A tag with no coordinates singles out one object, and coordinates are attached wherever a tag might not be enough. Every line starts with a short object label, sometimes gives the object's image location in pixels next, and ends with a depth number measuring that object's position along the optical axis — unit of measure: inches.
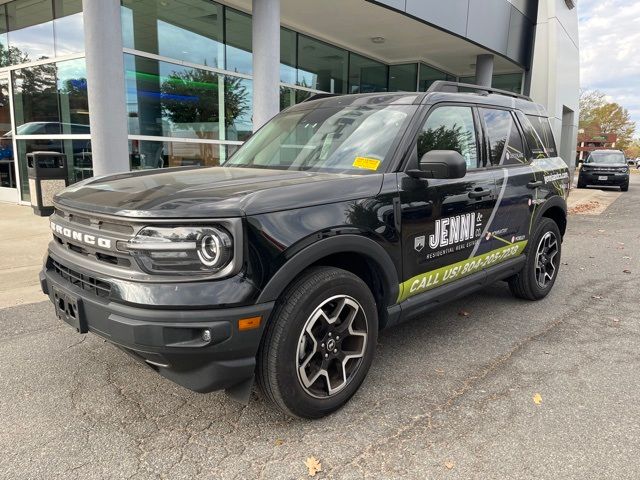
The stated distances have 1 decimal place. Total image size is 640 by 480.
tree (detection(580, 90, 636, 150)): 2539.4
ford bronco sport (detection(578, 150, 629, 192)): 803.4
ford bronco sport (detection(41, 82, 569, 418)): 90.9
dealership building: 263.6
